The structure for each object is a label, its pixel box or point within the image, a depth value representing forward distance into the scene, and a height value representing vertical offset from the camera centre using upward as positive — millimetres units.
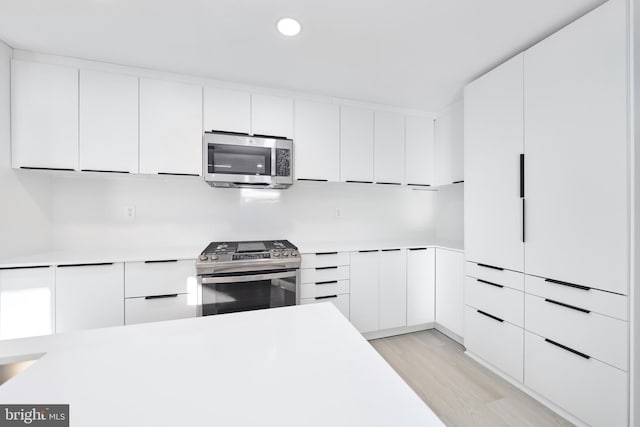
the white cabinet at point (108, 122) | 1989 +722
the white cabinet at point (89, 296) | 1784 -597
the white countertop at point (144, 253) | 1804 -337
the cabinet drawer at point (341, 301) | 2357 -818
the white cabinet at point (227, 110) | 2244 +922
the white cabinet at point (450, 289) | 2379 -738
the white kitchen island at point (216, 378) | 469 -365
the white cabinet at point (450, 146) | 2633 +740
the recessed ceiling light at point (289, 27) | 1556 +1167
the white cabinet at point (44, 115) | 1871 +725
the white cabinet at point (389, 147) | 2762 +729
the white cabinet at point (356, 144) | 2639 +729
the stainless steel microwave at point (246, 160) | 2168 +468
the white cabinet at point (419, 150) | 2875 +733
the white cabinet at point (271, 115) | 2359 +922
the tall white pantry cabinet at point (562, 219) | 1307 -25
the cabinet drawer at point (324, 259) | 2287 -418
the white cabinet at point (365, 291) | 2439 -744
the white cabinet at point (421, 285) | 2635 -744
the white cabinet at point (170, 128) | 2113 +722
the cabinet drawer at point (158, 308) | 1890 -726
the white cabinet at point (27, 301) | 1706 -605
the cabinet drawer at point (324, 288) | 2281 -685
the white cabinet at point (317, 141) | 2494 +724
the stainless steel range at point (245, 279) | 1979 -524
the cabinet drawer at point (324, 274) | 2277 -551
